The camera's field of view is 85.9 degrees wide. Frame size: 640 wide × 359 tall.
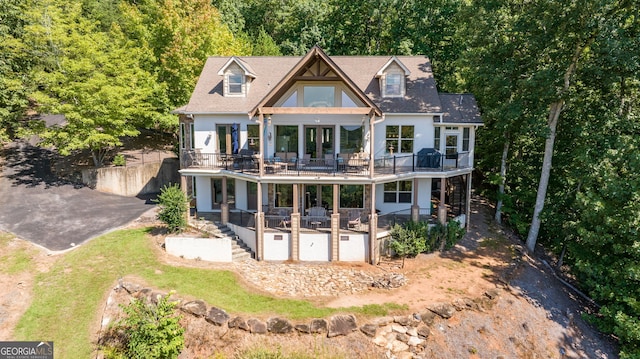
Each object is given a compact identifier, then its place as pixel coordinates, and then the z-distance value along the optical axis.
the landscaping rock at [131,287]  14.86
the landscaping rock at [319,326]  12.98
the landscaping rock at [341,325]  12.96
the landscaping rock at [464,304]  14.59
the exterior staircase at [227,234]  18.77
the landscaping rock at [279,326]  12.95
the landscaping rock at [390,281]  16.11
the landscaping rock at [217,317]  13.25
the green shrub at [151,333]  11.71
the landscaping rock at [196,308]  13.59
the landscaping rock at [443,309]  14.05
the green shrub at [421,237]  18.42
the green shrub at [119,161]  27.16
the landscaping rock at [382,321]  13.37
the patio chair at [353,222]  19.33
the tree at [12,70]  27.28
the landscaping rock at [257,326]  12.92
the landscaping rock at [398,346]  12.66
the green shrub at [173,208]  18.66
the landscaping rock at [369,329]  12.98
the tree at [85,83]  24.70
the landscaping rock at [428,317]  13.69
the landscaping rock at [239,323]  13.02
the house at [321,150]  18.47
